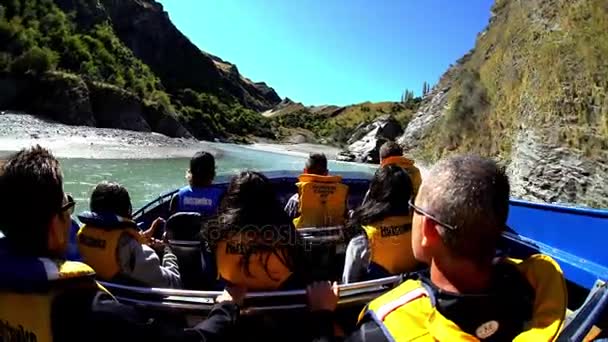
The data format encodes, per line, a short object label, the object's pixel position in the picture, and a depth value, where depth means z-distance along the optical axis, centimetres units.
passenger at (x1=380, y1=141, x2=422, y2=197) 505
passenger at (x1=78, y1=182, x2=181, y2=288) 271
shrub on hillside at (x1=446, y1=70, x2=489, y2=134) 2486
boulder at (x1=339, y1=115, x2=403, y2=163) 4971
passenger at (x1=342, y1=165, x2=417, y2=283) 289
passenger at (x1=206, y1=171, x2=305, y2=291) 223
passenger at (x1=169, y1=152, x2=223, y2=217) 415
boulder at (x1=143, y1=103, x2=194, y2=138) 5012
